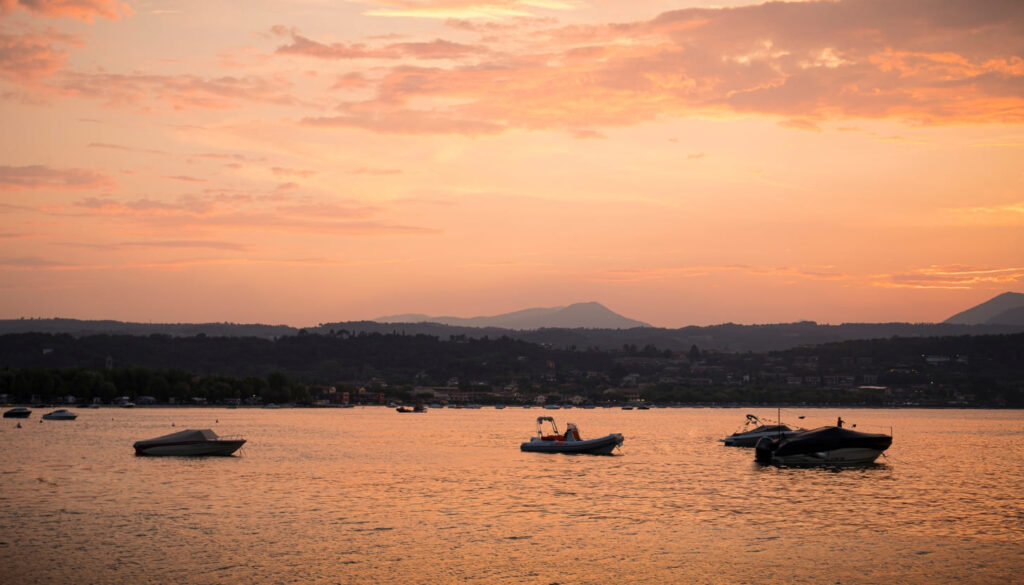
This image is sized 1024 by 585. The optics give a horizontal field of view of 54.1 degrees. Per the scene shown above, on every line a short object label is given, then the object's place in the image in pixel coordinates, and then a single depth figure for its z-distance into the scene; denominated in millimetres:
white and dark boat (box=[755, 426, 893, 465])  83812
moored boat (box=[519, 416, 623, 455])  96562
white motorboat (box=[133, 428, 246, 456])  87438
